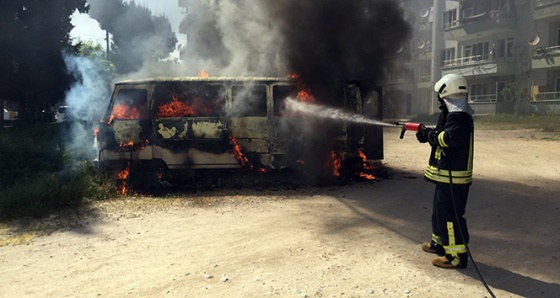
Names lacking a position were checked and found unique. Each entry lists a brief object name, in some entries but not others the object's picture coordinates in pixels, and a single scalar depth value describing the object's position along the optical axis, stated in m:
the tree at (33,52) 15.83
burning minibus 7.39
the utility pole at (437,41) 33.47
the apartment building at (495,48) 24.39
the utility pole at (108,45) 43.91
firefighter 3.88
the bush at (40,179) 6.12
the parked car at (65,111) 17.09
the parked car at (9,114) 32.16
